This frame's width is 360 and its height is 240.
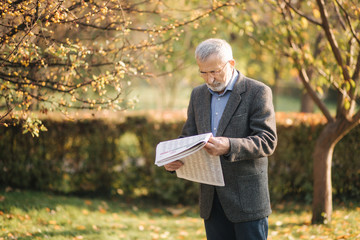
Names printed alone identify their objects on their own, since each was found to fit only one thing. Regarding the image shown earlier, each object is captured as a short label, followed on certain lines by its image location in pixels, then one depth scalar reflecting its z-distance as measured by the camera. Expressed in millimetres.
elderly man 2691
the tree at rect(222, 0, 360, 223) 4882
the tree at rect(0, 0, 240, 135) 3285
